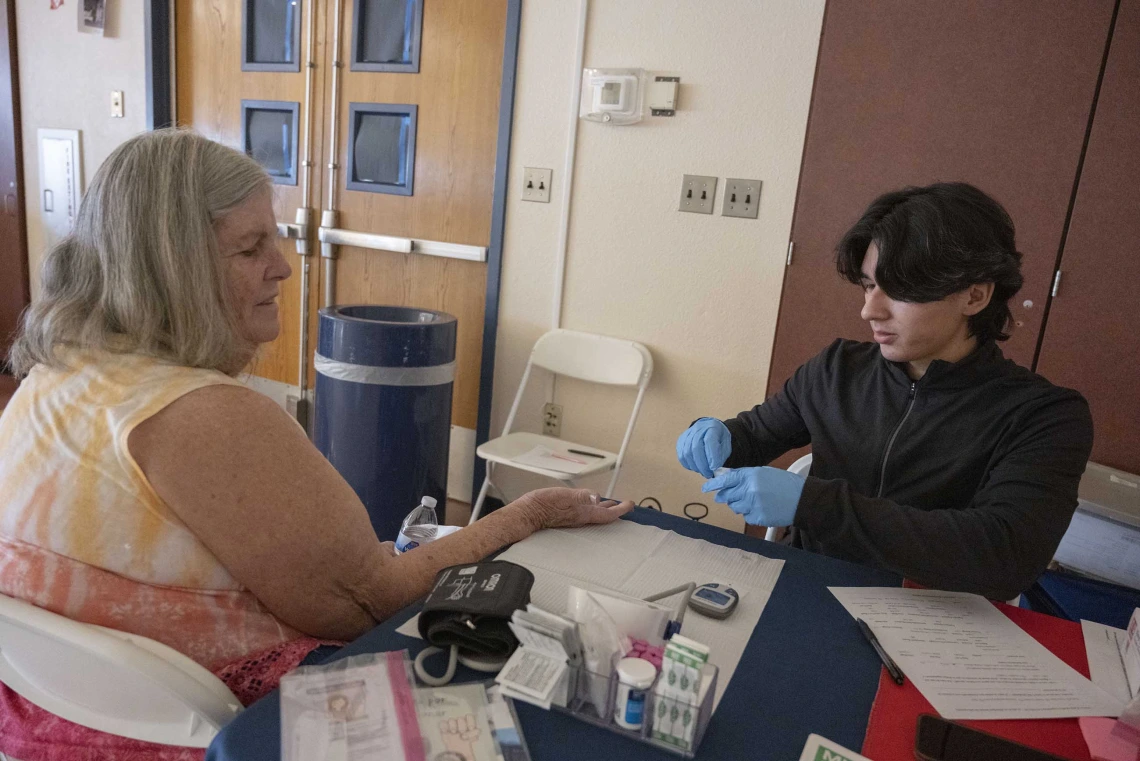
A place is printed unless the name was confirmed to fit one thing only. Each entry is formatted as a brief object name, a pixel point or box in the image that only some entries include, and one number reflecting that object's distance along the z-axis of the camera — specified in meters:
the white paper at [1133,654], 0.94
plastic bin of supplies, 0.71
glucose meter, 0.98
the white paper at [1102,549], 1.83
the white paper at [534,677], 0.74
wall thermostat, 2.56
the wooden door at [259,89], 3.34
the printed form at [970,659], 0.87
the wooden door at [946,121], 2.03
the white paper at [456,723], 0.68
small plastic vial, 0.71
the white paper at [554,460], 2.46
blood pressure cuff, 0.81
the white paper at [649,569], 0.95
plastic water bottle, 1.42
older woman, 0.87
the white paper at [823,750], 0.72
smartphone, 0.76
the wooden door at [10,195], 4.12
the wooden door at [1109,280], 1.96
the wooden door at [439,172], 2.93
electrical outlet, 2.96
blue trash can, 2.52
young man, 1.14
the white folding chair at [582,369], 2.62
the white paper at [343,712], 0.67
